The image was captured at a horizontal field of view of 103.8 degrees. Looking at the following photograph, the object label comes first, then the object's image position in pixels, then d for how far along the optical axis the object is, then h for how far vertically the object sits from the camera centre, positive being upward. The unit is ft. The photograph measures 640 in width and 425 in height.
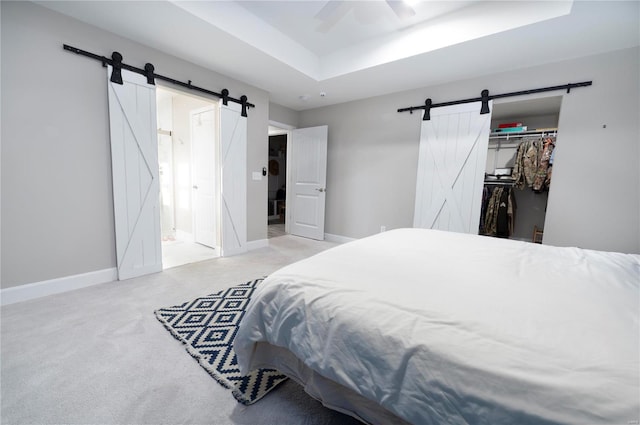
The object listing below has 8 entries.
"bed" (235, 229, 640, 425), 1.94 -1.39
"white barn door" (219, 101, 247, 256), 11.23 +0.19
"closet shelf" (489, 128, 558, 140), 12.43 +3.14
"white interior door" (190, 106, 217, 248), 11.99 +0.31
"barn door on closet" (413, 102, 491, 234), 10.47 +1.02
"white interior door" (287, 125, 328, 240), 14.76 +0.27
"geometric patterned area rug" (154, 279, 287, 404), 4.39 -3.45
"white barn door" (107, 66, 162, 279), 8.14 +0.16
